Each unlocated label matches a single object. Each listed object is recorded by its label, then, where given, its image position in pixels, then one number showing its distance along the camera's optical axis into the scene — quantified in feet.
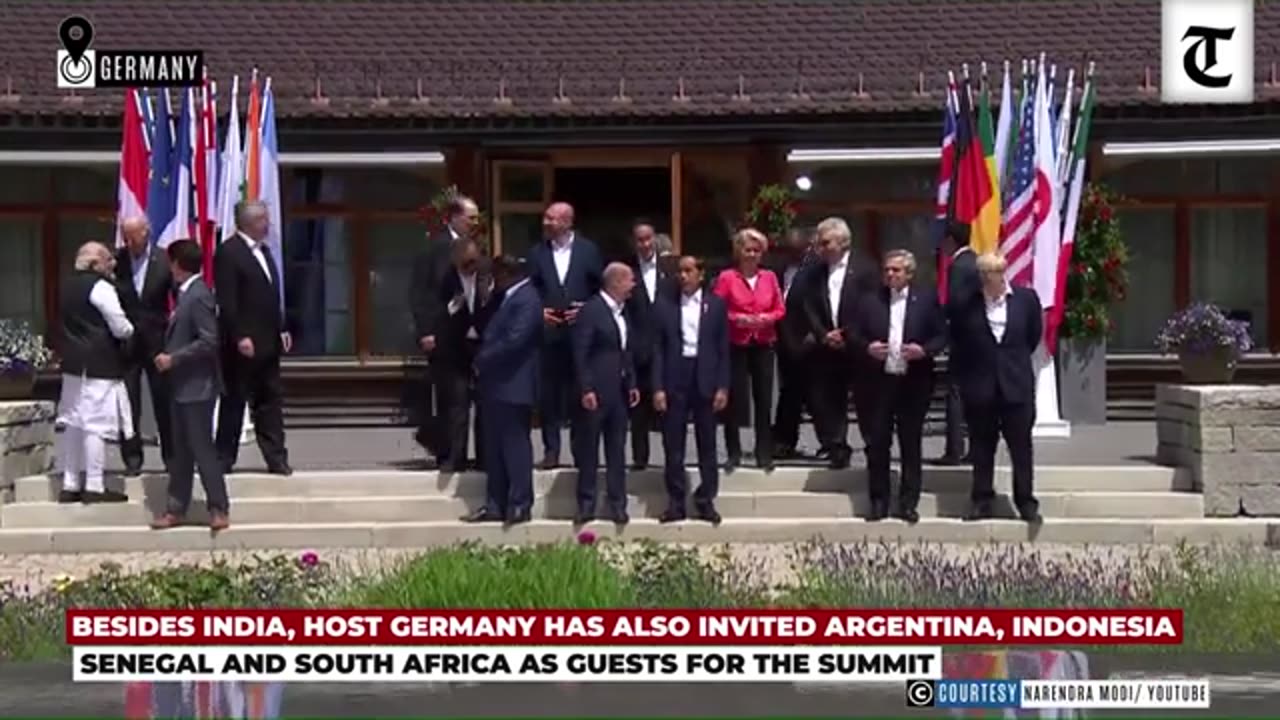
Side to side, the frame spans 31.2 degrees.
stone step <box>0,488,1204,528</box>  50.34
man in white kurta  49.52
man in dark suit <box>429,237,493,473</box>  50.31
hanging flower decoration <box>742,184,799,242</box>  69.92
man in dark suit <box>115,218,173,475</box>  50.44
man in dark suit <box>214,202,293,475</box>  49.60
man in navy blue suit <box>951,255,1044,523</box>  47.88
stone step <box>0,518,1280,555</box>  48.78
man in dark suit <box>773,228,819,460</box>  50.88
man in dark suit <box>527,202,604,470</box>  50.62
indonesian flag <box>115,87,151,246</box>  61.62
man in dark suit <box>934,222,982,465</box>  48.60
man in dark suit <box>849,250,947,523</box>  48.47
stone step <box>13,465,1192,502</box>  50.93
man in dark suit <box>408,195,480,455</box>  50.70
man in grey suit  47.88
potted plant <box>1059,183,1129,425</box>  67.46
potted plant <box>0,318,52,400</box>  51.72
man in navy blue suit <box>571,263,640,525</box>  48.06
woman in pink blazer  50.49
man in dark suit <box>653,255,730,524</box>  48.44
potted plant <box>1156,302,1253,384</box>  51.78
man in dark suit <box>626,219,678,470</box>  49.26
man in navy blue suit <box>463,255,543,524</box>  48.14
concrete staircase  48.98
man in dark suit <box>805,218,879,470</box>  49.62
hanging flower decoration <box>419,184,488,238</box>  68.18
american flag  57.82
